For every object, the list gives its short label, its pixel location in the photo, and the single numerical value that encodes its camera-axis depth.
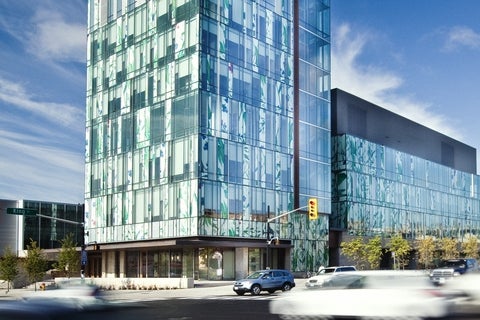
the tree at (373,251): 74.00
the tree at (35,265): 56.86
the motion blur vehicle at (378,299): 15.27
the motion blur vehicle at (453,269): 39.41
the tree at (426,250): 88.12
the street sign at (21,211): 42.53
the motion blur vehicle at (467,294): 17.53
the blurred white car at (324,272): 38.42
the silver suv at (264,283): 38.97
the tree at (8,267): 58.53
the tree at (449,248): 92.34
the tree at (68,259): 59.03
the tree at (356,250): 73.56
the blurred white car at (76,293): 7.24
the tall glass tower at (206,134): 58.91
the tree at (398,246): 78.94
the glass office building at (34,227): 96.94
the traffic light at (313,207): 43.03
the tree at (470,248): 99.82
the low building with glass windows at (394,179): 80.50
